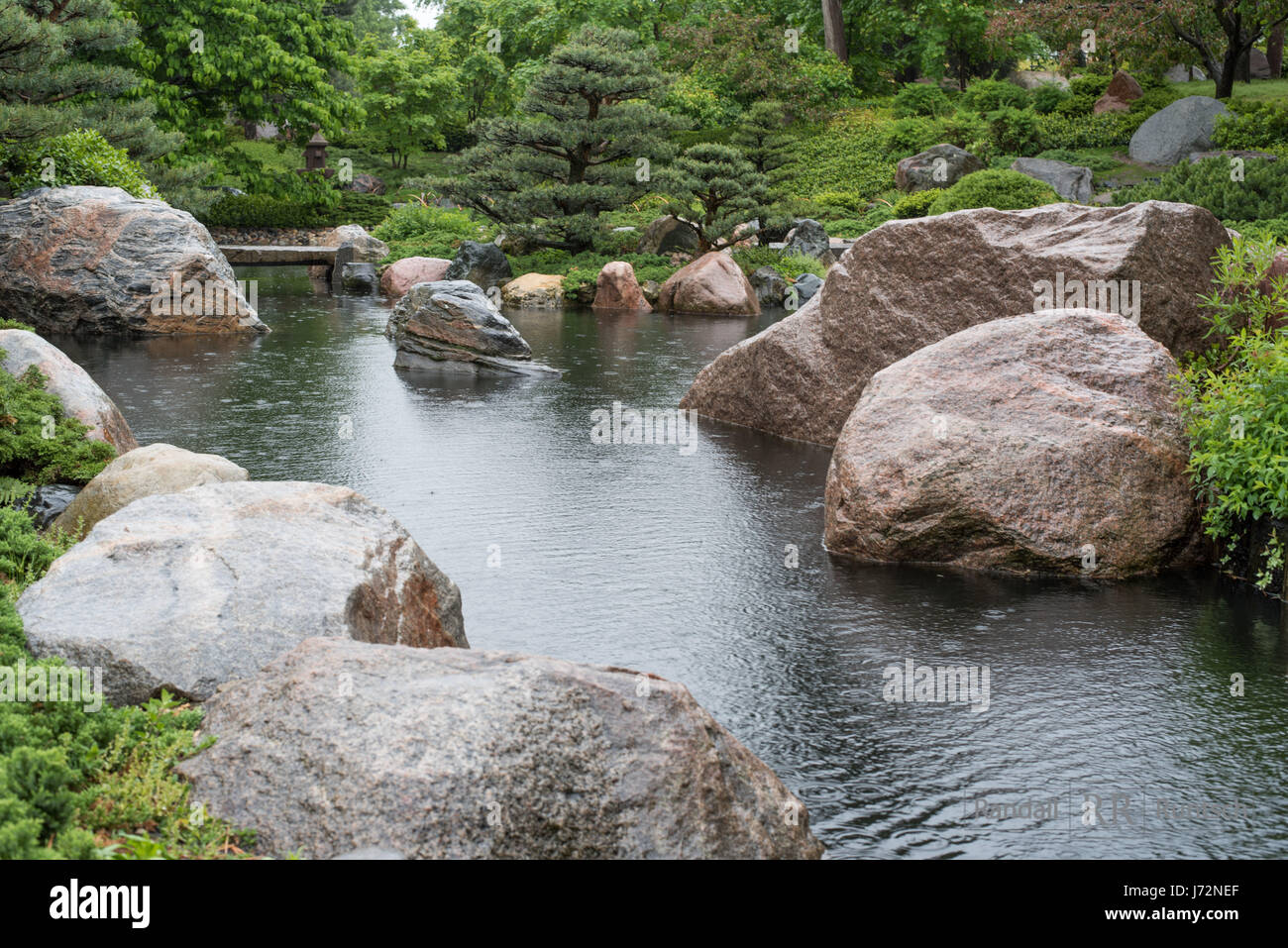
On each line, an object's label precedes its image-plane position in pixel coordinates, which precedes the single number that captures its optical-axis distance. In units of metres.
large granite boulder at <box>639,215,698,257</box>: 27.91
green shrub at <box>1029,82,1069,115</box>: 36.81
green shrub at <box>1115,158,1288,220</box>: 20.44
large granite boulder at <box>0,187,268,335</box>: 17.22
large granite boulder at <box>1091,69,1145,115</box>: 35.66
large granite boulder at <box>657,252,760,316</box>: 23.48
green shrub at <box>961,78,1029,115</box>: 36.75
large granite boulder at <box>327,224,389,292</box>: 28.70
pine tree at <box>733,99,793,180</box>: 28.72
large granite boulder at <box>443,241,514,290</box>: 24.97
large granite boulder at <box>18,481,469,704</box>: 4.43
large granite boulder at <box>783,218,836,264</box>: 27.36
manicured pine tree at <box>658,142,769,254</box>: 26.69
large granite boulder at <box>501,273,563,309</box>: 24.59
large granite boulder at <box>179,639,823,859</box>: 3.36
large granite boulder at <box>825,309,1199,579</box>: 7.31
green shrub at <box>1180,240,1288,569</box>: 6.80
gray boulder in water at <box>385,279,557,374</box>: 15.43
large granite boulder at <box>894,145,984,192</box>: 32.68
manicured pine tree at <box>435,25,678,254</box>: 25.59
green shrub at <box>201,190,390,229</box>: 35.75
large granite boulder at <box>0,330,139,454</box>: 8.75
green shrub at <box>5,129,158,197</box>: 18.70
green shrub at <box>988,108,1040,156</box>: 33.69
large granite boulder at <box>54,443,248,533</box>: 7.09
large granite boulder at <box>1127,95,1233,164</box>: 31.28
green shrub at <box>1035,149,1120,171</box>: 31.66
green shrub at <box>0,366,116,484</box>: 7.93
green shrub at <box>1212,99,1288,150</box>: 28.50
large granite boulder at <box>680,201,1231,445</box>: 9.52
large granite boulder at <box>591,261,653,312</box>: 24.56
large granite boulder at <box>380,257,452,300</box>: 25.97
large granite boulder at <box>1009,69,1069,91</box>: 44.84
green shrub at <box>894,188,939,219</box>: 29.55
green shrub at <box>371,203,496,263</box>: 29.88
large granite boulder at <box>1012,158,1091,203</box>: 29.75
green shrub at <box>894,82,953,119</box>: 40.75
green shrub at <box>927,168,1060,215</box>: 24.45
